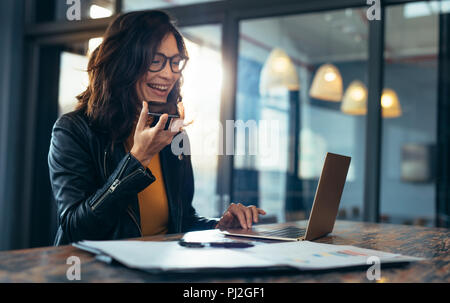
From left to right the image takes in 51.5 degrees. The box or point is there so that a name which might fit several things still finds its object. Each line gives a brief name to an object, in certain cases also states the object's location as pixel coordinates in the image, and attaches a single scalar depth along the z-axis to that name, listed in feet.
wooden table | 2.01
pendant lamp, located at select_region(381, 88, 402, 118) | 19.75
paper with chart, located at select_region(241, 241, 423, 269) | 2.26
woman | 3.68
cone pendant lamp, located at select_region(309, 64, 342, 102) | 17.10
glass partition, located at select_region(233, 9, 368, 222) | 11.28
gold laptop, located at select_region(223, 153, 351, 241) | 3.39
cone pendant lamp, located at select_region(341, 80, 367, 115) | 18.83
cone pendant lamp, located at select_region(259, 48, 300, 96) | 13.21
